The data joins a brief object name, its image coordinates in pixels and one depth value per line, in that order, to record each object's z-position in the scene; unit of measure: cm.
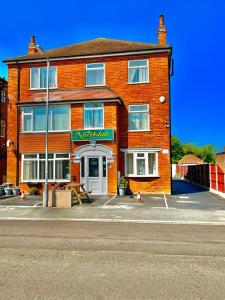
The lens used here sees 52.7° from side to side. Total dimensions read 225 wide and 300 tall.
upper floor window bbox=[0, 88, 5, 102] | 2441
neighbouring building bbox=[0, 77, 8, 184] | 2316
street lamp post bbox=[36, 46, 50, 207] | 1119
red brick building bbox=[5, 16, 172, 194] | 1487
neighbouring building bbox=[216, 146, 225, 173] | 2574
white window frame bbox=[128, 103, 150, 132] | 1538
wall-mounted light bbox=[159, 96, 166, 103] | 1523
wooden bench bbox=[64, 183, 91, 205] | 1167
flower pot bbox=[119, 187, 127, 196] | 1453
